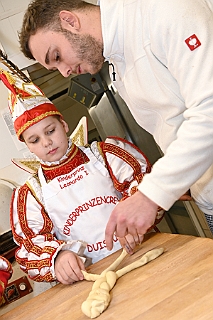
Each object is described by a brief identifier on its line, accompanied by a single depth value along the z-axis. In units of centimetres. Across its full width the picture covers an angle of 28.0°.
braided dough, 86
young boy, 135
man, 84
